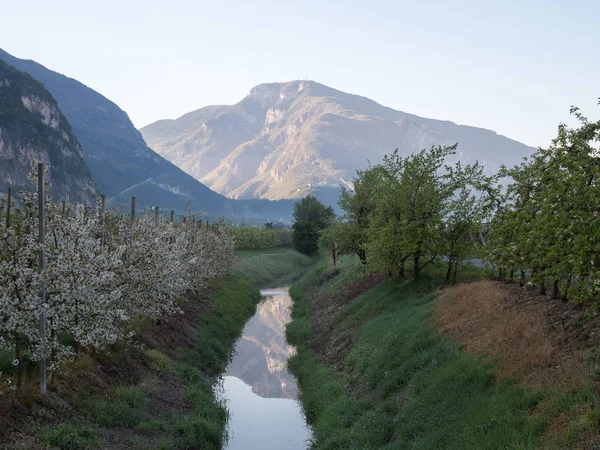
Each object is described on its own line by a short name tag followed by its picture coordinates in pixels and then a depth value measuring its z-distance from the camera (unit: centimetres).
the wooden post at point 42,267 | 1426
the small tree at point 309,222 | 11044
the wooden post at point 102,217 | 2408
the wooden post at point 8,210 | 1522
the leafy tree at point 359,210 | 4678
